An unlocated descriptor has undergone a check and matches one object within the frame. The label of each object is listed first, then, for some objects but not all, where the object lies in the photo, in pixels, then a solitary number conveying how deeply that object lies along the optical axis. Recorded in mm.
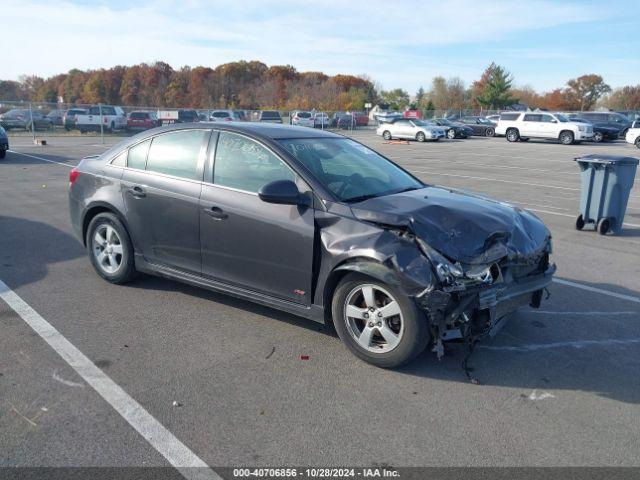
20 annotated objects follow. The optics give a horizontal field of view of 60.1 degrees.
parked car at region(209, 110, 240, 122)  36812
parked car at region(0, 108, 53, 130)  33281
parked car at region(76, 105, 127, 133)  34656
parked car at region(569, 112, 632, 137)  37219
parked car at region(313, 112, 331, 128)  44372
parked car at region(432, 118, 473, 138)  39609
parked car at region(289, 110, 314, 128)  42566
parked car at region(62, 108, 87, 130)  34781
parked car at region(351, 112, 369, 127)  53844
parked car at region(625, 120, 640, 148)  31250
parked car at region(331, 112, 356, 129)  49188
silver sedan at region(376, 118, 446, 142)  35500
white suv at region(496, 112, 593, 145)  33469
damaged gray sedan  3771
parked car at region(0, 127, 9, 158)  17109
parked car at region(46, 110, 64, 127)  36097
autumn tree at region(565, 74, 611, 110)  91500
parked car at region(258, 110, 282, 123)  39497
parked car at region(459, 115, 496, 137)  41625
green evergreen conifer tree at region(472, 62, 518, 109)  77875
